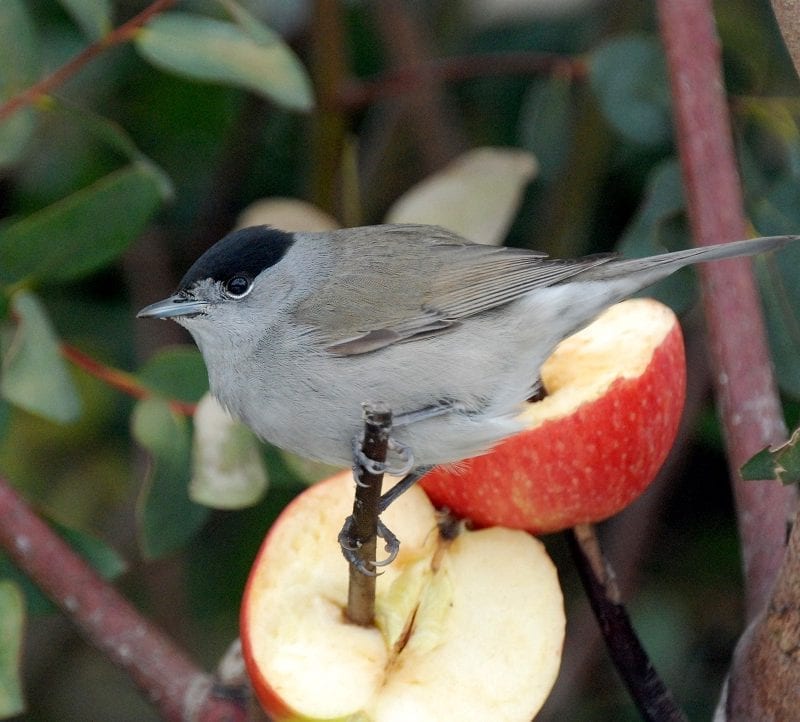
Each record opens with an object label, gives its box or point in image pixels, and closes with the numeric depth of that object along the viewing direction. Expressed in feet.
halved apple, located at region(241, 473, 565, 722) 12.75
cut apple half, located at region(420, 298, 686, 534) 12.84
